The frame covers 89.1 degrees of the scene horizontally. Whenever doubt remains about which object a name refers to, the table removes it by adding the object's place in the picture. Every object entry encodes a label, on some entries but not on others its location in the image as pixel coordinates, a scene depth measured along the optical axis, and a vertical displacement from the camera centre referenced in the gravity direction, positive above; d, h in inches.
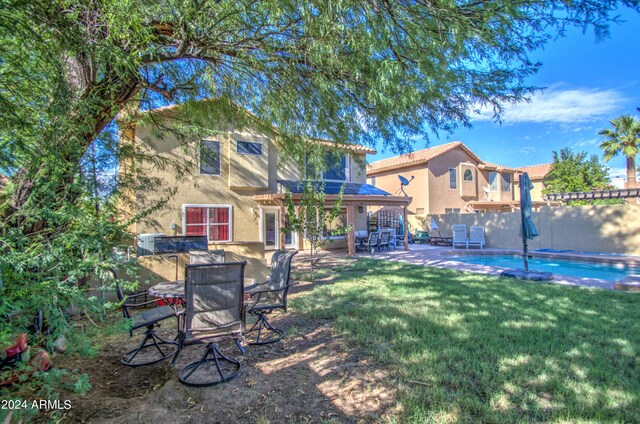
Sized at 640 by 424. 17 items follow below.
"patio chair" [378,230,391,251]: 678.5 -35.8
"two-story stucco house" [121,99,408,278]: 567.8 +51.3
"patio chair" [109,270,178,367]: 165.9 -65.5
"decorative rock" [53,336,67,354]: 157.7 -61.3
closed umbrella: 392.2 +8.7
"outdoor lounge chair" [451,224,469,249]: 730.4 -31.5
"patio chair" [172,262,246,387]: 148.0 -42.9
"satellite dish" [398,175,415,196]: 934.1 +118.6
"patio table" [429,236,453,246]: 808.9 -49.9
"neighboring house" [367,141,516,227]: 1010.7 +137.1
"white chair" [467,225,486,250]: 725.3 -36.5
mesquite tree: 115.0 +82.3
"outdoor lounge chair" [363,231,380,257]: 645.9 -37.7
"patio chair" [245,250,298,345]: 196.6 -49.5
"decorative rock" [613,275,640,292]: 301.1 -62.5
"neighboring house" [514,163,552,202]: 1319.6 +172.2
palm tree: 984.9 +242.8
